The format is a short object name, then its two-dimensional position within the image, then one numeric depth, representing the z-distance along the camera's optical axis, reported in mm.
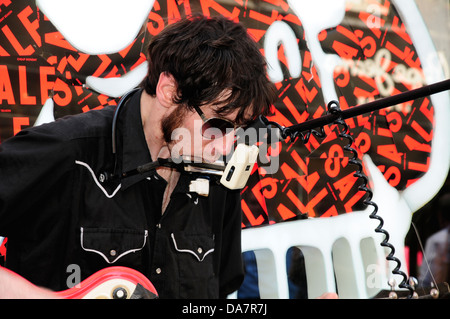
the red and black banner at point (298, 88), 1932
